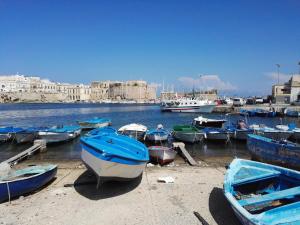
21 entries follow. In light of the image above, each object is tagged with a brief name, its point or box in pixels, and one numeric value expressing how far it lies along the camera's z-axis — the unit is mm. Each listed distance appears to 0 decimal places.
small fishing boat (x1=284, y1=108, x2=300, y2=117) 53625
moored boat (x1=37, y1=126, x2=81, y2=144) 21594
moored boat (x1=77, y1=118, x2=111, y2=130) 33188
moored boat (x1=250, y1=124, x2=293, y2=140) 21438
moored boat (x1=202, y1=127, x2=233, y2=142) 22547
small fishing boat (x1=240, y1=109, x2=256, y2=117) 59162
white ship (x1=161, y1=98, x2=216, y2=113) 72250
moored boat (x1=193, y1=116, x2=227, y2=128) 28956
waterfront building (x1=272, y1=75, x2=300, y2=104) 75500
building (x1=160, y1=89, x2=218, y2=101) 140550
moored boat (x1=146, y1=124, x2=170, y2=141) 21391
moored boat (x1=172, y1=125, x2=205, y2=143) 21953
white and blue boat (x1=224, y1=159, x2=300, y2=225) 5336
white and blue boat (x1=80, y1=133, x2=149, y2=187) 8062
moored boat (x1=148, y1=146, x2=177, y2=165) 13031
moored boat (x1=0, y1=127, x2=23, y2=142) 23234
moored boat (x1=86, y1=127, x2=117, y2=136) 13367
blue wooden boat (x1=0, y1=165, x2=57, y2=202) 8070
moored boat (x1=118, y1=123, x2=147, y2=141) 22566
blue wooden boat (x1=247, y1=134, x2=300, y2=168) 11641
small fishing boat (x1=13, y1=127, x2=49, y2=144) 22219
